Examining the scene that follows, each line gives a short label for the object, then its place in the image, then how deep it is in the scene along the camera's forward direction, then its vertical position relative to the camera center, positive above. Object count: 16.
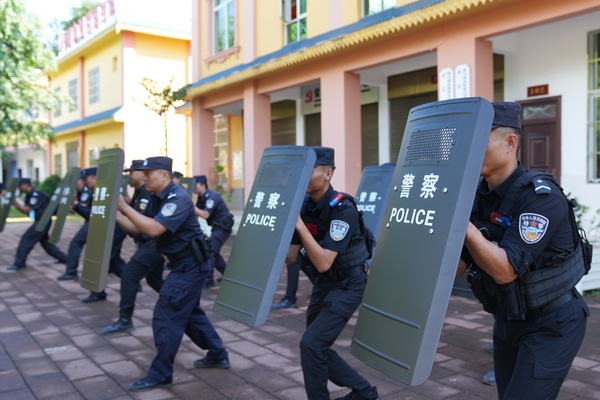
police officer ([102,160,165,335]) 5.62 -0.94
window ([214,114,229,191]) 18.38 +1.22
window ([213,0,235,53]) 15.00 +4.32
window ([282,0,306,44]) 12.40 +3.59
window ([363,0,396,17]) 9.89 +3.16
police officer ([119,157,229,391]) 4.12 -0.70
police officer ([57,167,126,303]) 7.59 -0.80
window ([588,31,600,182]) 8.77 +1.11
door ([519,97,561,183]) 9.27 +0.74
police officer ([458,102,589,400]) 2.14 -0.34
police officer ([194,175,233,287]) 7.62 -0.46
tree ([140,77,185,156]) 15.06 +2.37
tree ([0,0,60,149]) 13.45 +2.83
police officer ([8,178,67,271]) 9.78 -0.84
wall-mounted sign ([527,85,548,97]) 9.38 +1.49
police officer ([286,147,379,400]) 3.29 -0.56
